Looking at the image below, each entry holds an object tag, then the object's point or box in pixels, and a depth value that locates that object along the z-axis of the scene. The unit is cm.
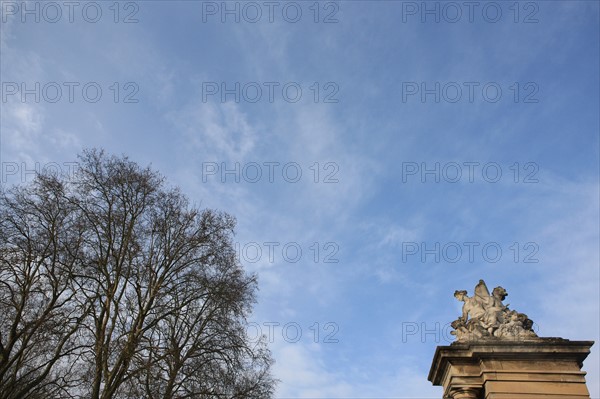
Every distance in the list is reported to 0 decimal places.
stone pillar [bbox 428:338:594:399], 1247
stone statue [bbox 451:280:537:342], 1345
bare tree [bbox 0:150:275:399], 1402
